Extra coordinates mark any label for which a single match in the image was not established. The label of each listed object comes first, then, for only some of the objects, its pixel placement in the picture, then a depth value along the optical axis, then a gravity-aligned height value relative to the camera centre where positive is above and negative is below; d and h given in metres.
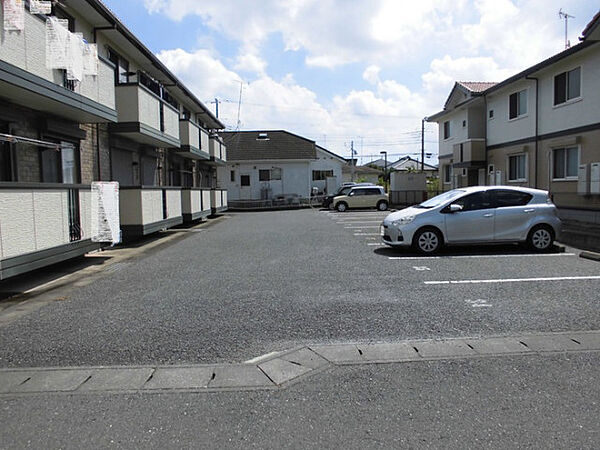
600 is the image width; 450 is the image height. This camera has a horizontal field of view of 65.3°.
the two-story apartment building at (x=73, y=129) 6.95 +1.60
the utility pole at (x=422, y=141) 53.41 +5.99
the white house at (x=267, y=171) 37.03 +1.81
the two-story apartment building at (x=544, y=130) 14.09 +2.31
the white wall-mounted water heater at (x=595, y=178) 13.35 +0.35
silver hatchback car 10.12 -0.66
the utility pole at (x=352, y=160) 59.53 +4.38
